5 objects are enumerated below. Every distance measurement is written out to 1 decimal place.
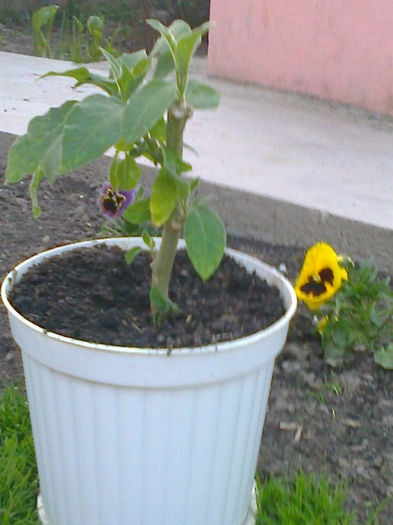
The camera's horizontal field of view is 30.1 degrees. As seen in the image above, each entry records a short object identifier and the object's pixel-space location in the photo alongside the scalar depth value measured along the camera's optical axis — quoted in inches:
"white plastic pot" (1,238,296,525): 36.5
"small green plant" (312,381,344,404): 59.3
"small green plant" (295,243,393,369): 59.5
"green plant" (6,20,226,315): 32.9
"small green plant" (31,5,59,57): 174.4
